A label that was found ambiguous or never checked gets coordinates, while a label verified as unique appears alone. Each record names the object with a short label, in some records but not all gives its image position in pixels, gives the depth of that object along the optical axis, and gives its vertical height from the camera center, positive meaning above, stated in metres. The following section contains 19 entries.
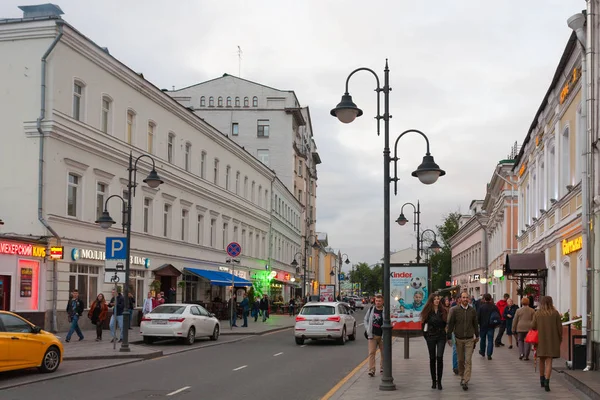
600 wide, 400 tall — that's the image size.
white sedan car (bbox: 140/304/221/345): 23.80 -2.13
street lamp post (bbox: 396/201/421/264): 32.84 +1.93
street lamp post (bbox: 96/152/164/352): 20.22 -0.34
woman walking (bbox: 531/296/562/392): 13.13 -1.32
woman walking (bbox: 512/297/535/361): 19.16 -1.63
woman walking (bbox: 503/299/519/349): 24.08 -1.77
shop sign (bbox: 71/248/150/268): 27.08 +0.11
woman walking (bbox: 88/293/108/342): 24.20 -1.87
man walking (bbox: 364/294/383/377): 15.32 -1.45
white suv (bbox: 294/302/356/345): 25.41 -2.18
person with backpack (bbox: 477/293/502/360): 19.95 -1.63
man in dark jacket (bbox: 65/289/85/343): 22.92 -1.72
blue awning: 39.78 -1.02
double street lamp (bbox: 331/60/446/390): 13.09 +1.59
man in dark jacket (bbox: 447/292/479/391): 13.38 -1.27
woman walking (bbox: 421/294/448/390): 13.26 -1.35
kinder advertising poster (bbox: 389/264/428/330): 20.25 -0.83
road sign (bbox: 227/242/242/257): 31.00 +0.45
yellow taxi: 14.08 -1.82
